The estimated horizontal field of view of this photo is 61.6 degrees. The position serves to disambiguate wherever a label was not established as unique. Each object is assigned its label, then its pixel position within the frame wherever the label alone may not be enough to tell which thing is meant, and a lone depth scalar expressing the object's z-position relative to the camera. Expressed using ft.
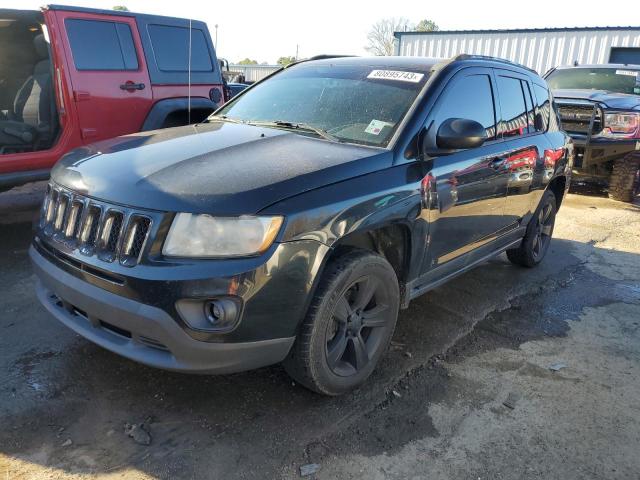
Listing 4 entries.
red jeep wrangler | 16.61
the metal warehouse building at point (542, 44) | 58.59
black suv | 7.43
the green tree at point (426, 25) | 226.21
